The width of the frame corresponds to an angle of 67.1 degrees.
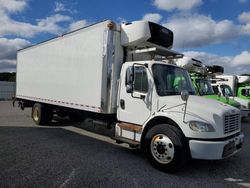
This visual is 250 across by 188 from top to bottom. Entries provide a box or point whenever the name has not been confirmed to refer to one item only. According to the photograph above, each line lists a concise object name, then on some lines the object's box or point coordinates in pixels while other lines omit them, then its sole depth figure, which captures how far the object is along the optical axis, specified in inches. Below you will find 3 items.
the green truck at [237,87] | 415.7
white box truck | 148.0
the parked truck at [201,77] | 302.6
